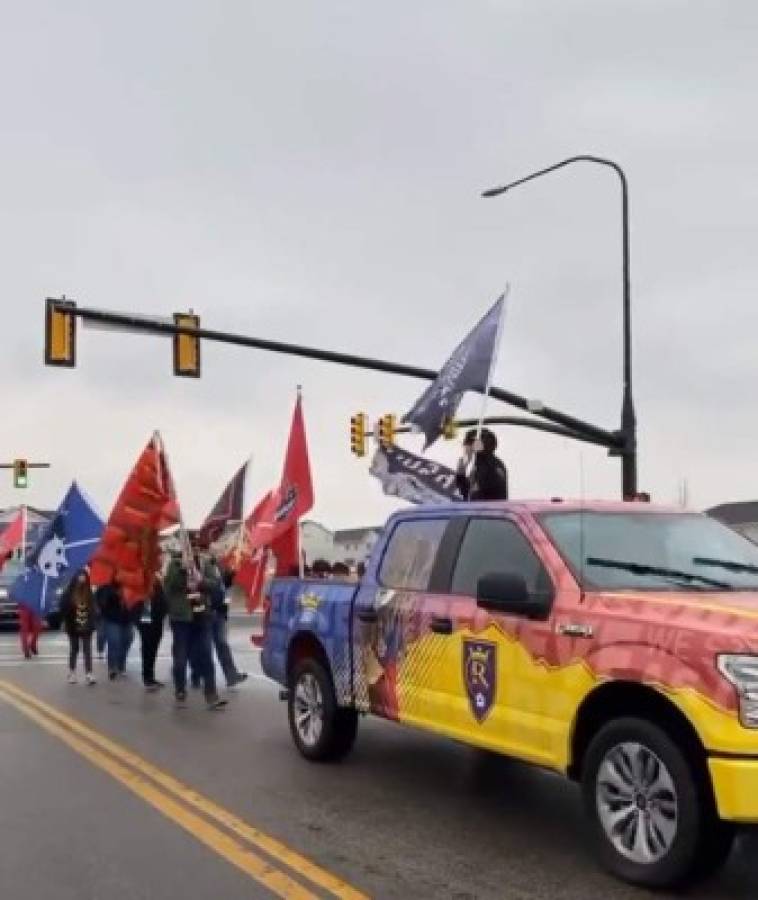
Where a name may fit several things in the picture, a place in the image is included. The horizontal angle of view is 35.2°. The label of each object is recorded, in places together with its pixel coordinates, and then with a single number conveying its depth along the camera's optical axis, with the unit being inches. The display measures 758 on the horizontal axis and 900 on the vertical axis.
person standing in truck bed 367.6
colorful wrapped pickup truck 203.3
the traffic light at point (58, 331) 811.4
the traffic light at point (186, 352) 845.2
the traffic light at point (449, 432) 504.8
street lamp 909.2
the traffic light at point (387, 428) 1093.8
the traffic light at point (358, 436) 1155.3
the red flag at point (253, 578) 635.5
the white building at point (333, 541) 3185.8
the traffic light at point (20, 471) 1567.4
